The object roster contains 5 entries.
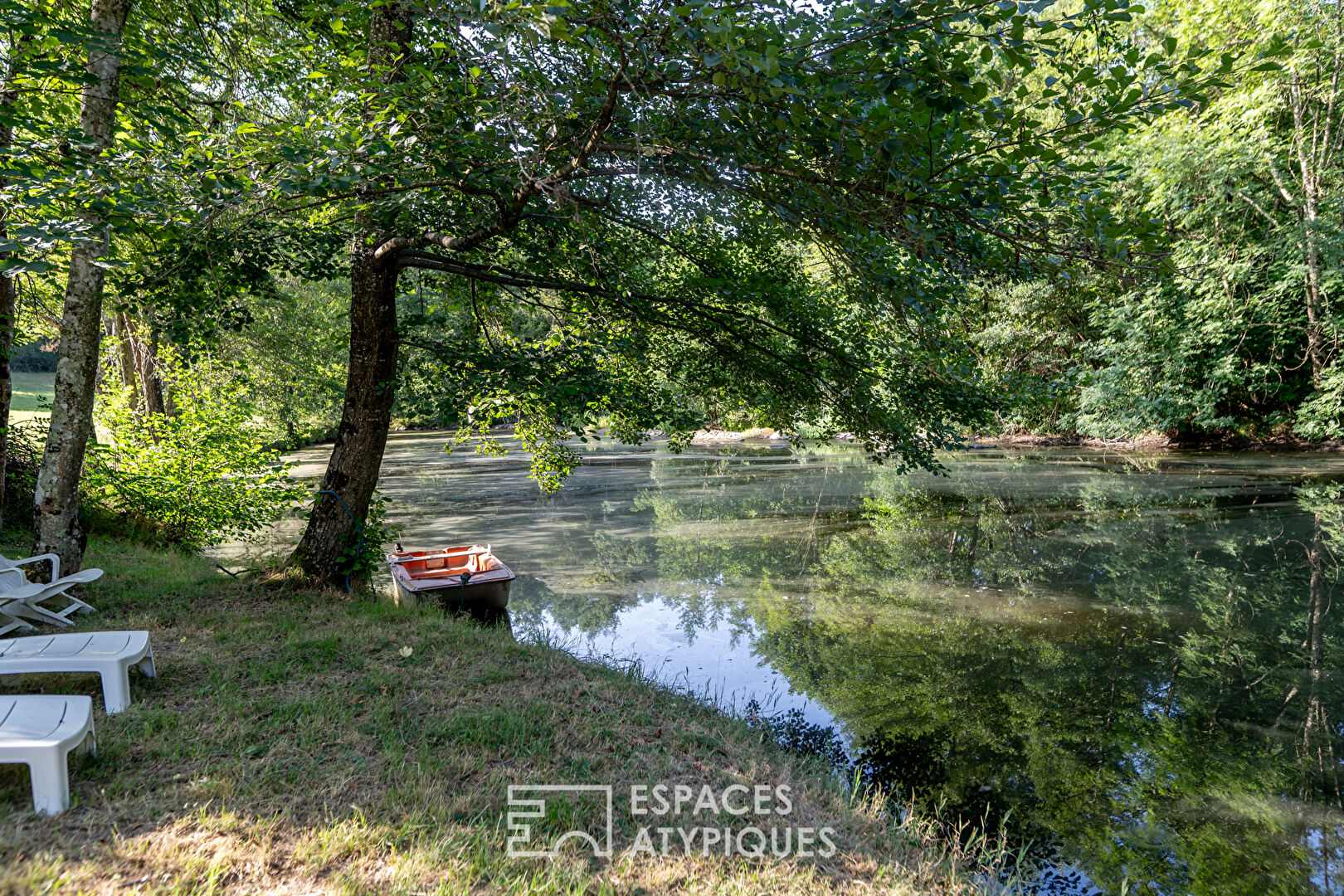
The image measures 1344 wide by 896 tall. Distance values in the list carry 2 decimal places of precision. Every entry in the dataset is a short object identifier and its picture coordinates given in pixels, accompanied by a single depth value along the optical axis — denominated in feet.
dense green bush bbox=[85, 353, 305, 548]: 30.89
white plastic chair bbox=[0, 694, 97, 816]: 8.73
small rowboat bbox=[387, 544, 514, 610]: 26.61
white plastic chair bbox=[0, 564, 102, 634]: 17.06
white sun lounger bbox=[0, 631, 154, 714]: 11.85
